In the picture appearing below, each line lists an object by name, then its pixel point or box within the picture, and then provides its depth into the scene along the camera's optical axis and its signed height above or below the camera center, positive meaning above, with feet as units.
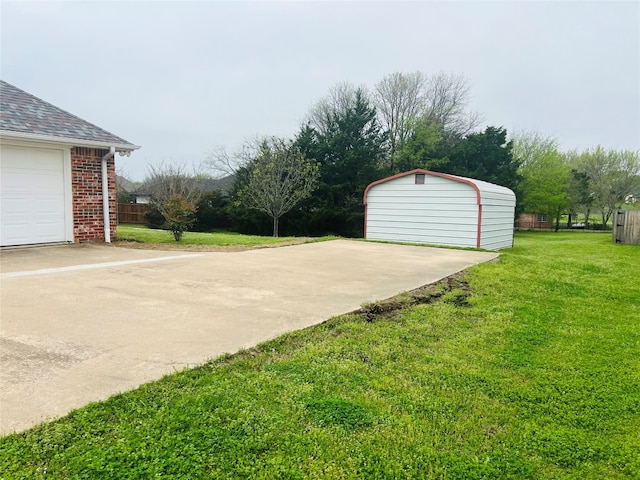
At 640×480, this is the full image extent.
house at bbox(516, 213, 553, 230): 117.29 -1.64
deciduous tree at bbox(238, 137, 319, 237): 67.05 +5.13
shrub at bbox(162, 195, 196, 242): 35.27 -0.86
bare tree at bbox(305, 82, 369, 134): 98.12 +26.46
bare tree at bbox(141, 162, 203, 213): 78.18 +4.77
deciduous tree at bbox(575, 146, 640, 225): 101.60 +10.51
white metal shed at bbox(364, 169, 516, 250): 40.68 +0.30
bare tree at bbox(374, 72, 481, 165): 96.37 +26.96
